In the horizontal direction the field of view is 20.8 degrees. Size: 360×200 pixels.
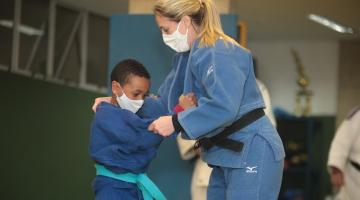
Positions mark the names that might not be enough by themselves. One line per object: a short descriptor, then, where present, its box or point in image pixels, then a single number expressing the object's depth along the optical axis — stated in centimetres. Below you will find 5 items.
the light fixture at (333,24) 864
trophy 1214
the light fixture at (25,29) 913
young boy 364
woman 291
